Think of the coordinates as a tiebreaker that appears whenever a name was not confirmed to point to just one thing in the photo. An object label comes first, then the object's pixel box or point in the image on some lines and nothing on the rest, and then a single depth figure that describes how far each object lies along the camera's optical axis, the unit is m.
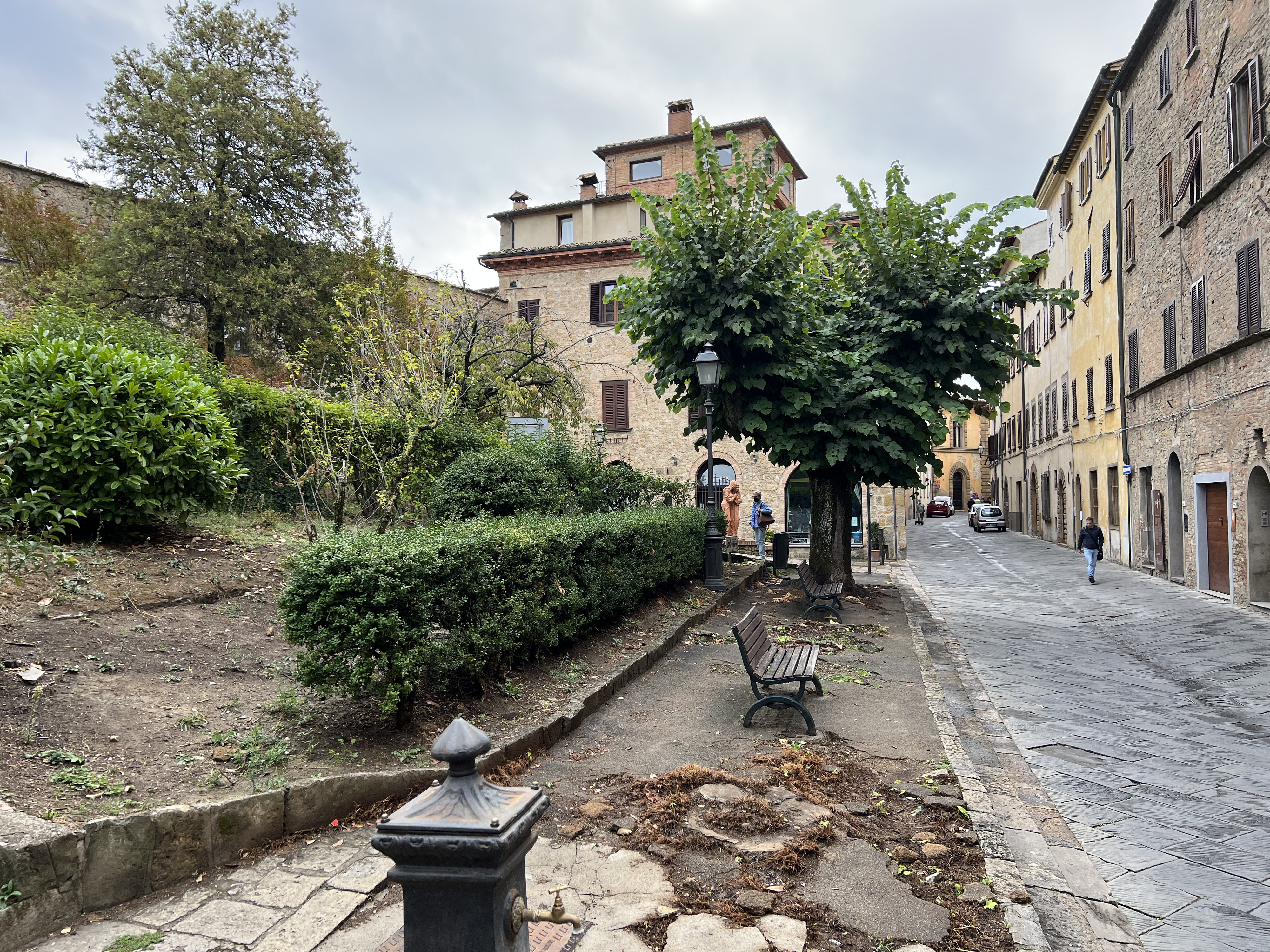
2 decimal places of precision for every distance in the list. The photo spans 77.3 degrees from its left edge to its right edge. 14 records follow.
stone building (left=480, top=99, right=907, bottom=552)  29.22
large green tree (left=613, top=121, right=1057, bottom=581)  11.82
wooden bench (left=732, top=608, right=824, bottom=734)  5.91
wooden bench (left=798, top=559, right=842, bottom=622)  11.63
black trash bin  17.64
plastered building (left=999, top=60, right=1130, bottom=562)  23.41
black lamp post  10.98
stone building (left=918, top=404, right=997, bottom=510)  71.25
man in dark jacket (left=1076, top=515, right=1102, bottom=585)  18.45
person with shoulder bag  19.92
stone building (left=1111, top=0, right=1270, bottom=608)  13.84
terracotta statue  20.08
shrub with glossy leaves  6.96
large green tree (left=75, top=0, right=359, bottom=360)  20.53
